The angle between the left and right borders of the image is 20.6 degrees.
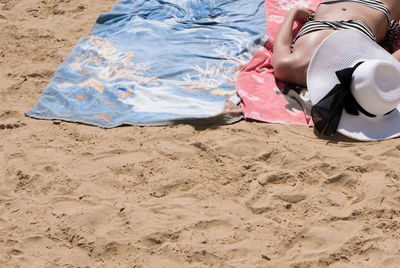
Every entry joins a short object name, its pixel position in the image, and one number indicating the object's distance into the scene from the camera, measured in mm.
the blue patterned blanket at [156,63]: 7257
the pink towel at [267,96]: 7008
